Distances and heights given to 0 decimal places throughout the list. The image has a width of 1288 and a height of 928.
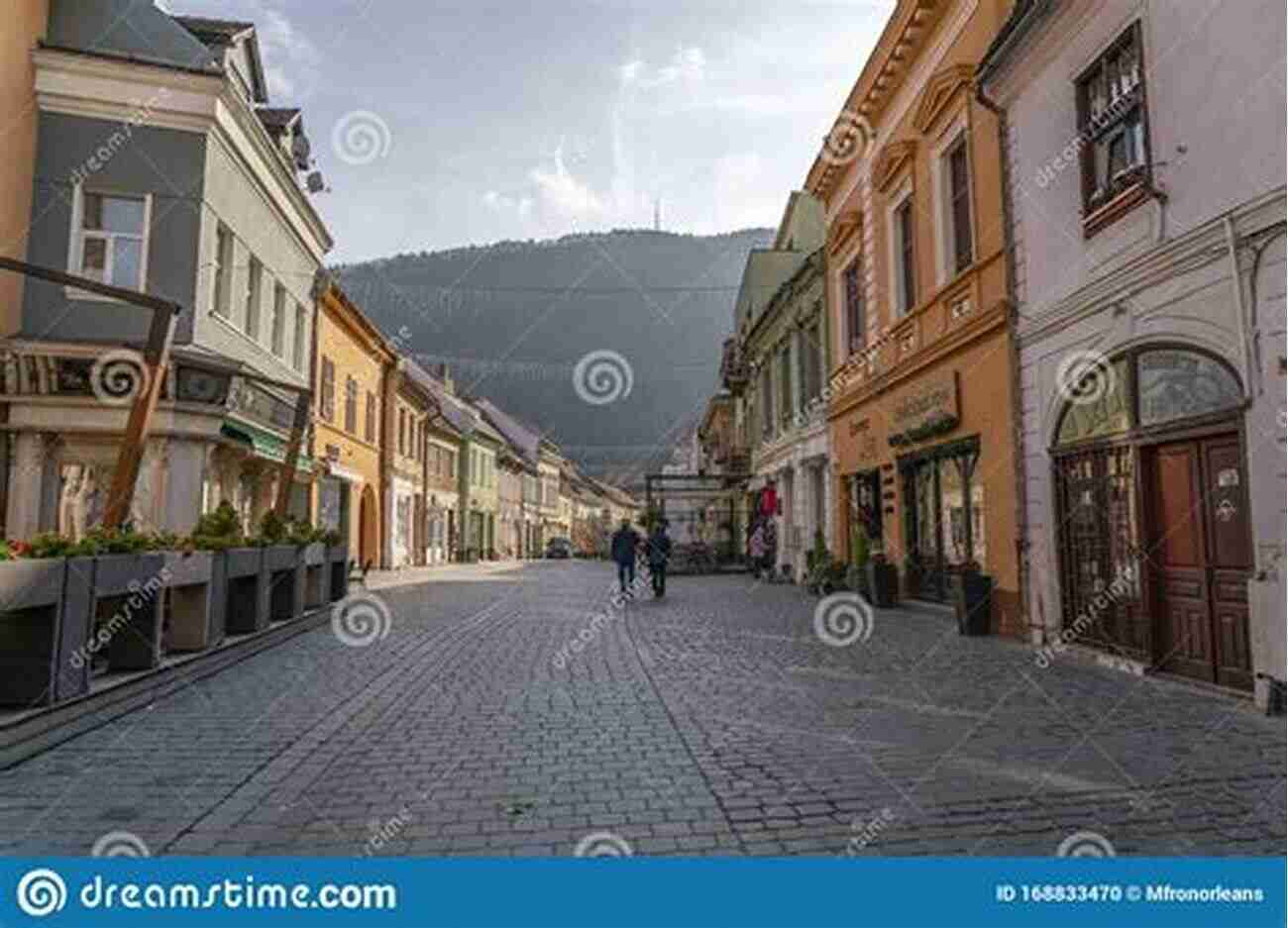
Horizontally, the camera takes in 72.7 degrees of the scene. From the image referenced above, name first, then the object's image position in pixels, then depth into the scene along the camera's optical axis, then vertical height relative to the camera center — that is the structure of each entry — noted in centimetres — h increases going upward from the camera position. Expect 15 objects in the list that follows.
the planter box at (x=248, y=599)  1041 -66
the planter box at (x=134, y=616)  736 -62
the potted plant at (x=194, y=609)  880 -66
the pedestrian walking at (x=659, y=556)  1864 -27
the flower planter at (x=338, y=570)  1469 -47
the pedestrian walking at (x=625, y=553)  1937 -20
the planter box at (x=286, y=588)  1180 -61
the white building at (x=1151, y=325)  652 +195
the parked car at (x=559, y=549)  6131 -35
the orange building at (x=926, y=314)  1126 +361
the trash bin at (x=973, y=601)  1101 -73
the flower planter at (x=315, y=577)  1322 -51
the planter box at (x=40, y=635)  584 -63
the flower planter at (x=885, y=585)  1506 -72
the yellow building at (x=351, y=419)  2492 +397
